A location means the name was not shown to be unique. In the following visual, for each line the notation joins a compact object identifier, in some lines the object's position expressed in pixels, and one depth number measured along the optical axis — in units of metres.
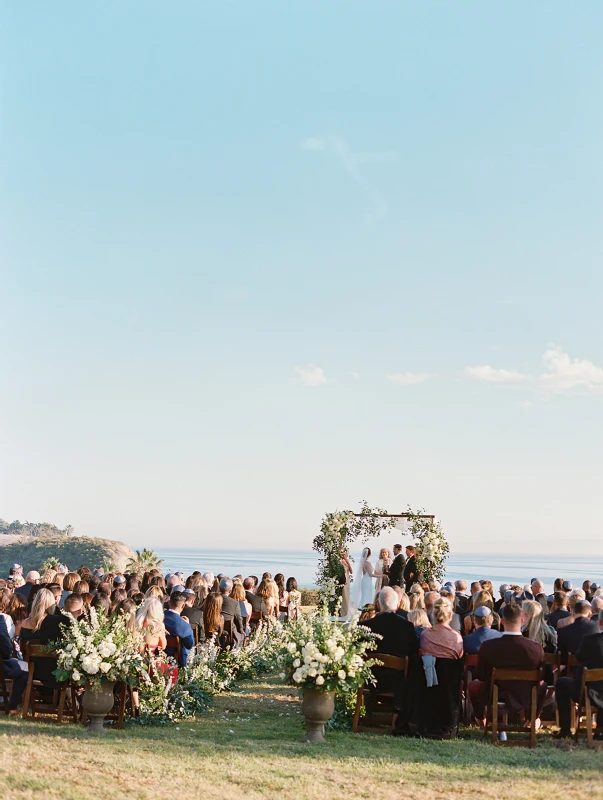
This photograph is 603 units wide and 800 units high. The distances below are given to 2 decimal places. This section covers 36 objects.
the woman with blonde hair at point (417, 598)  12.40
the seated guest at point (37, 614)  10.16
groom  21.03
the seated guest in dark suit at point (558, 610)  11.70
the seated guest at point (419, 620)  10.23
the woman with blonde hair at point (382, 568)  21.42
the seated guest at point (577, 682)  9.07
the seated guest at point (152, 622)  10.37
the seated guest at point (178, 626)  11.35
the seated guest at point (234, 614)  14.91
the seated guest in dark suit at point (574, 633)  10.02
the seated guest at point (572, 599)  10.81
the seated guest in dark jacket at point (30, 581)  14.55
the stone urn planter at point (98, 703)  9.13
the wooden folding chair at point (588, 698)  8.73
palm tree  35.11
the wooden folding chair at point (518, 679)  8.95
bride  21.55
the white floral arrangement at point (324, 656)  8.62
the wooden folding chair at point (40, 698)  9.63
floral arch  21.97
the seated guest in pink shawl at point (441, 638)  9.48
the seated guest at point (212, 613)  13.88
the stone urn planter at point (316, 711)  8.88
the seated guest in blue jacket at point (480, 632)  10.16
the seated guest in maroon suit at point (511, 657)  9.09
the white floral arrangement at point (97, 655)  8.93
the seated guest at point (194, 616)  13.49
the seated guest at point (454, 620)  11.91
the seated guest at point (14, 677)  10.18
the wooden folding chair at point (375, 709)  9.58
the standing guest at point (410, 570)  21.54
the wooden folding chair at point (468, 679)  9.88
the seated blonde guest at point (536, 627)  10.42
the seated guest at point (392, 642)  9.58
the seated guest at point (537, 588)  15.29
